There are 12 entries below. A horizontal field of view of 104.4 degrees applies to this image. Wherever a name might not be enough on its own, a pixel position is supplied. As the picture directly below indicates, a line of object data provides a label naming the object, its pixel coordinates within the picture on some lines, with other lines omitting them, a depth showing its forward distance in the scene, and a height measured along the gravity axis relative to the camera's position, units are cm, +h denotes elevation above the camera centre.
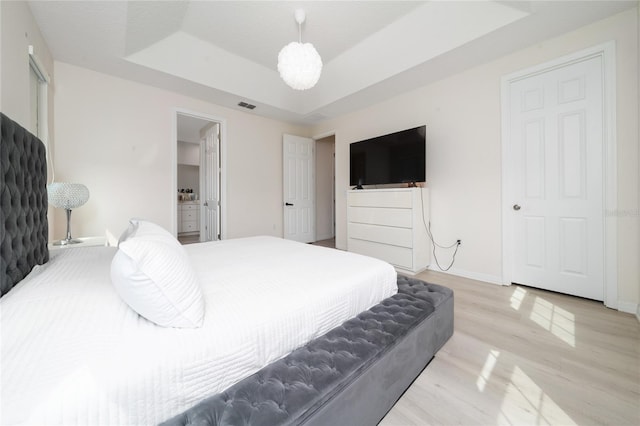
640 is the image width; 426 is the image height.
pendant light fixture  220 +134
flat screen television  324 +79
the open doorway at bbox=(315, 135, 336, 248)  558 +55
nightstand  224 -27
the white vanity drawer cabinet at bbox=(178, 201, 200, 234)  650 -8
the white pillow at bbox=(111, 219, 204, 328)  82 -24
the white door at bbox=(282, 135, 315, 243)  487 +52
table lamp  215 +17
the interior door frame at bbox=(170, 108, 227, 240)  357 +77
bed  62 -41
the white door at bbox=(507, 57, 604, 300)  229 +33
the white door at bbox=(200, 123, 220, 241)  412 +52
